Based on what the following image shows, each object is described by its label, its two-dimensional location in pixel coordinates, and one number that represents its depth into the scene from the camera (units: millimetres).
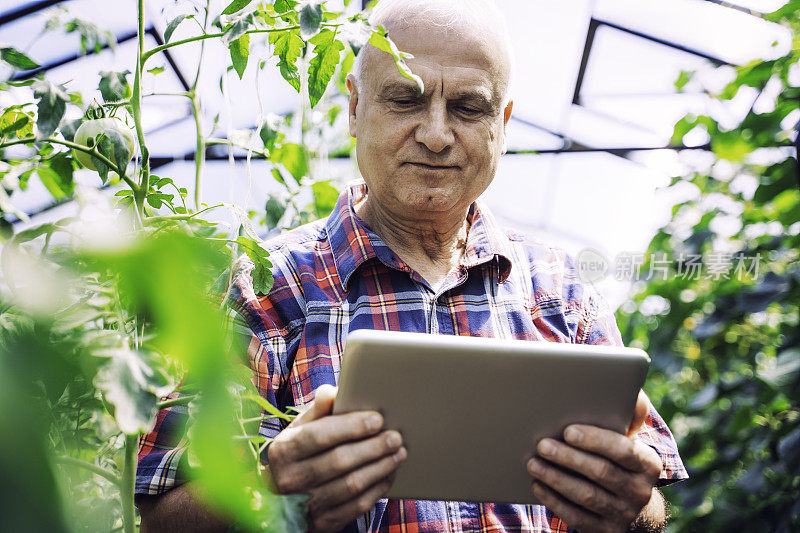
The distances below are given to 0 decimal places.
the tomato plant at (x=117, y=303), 124
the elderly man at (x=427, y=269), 953
